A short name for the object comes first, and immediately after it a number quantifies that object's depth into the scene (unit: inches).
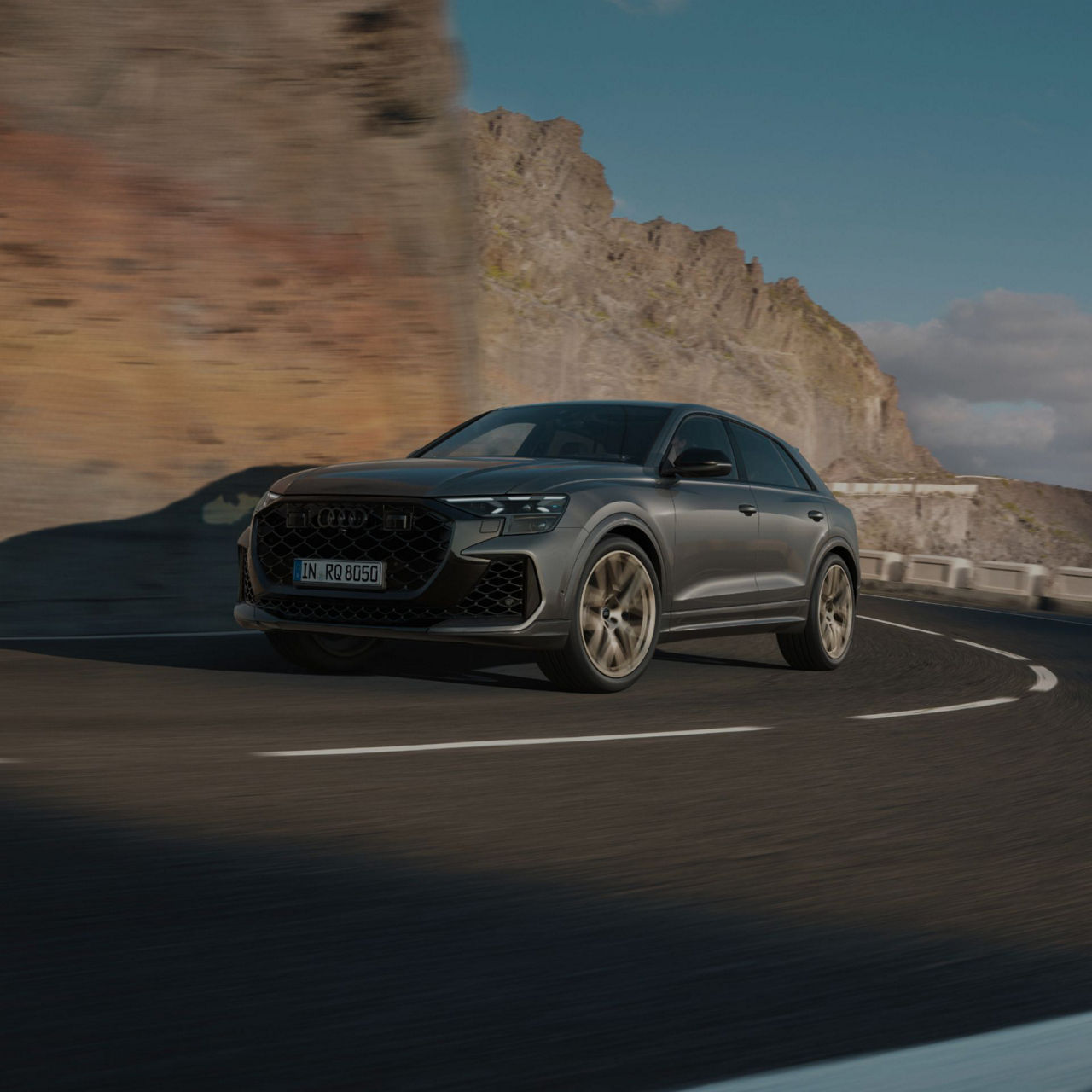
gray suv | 318.3
